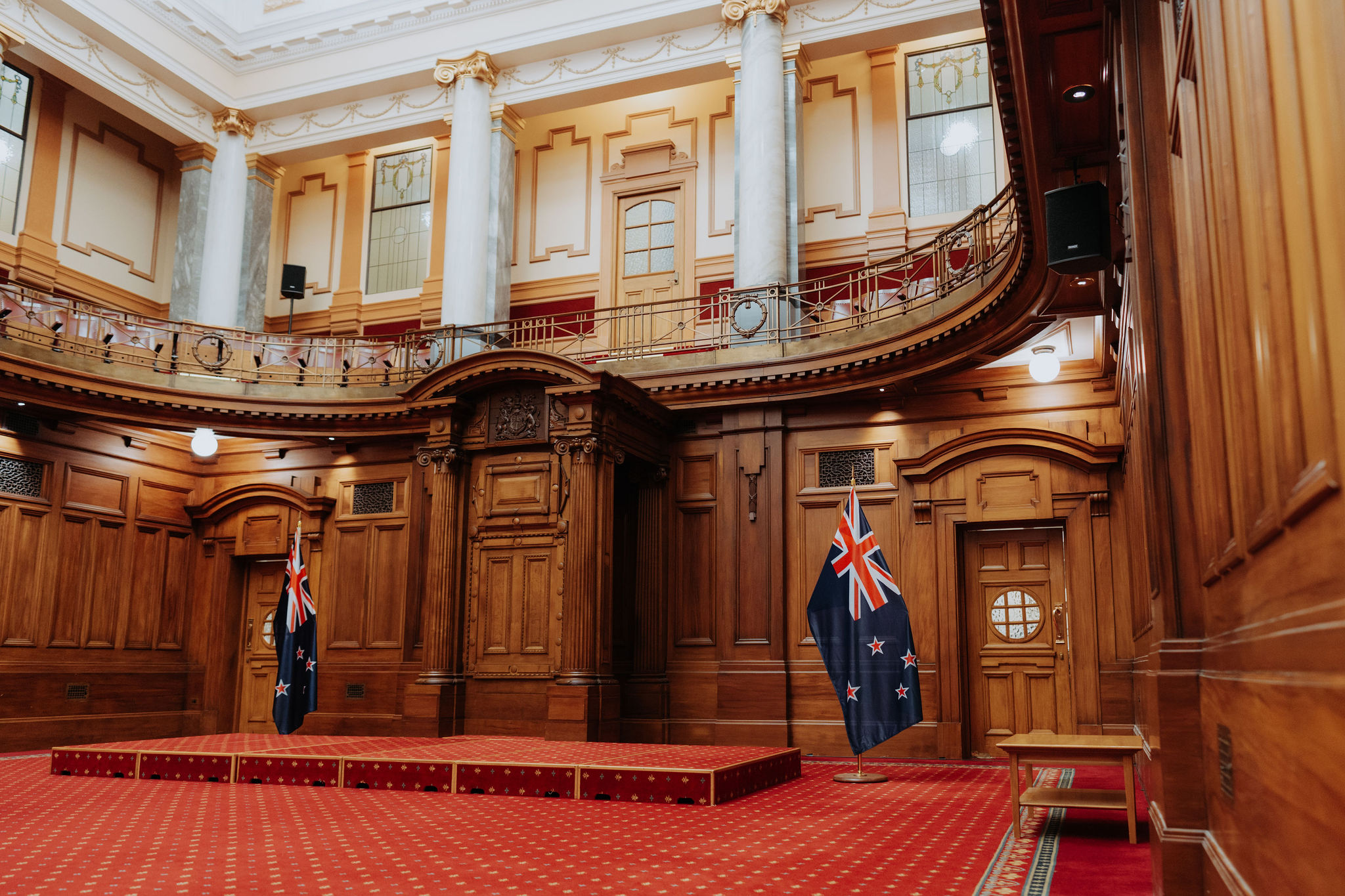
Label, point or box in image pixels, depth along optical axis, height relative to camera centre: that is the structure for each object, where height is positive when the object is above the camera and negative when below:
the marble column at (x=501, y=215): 13.21 +5.11
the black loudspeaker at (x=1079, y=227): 5.03 +1.89
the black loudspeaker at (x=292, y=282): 14.68 +4.63
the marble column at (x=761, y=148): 11.49 +5.30
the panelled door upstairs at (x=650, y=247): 13.70 +4.89
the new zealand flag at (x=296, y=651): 9.96 -0.31
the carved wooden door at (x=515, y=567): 10.01 +0.52
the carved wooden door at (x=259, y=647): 12.42 -0.33
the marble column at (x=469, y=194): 12.94 +5.32
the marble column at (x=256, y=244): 14.45 +5.15
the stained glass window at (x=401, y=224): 15.13 +5.67
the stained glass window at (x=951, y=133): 12.62 +5.91
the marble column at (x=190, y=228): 14.20 +5.25
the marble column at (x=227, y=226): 14.09 +5.29
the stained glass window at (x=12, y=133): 13.37 +6.09
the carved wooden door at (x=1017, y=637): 9.31 -0.08
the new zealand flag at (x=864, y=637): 7.99 -0.09
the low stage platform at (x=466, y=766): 6.71 -1.01
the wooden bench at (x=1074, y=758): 4.95 -0.62
